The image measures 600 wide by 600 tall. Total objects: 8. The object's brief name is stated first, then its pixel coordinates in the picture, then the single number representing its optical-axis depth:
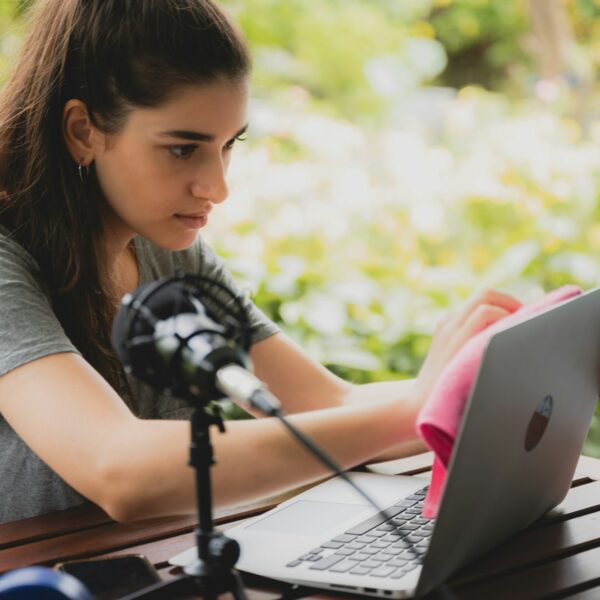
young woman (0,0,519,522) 1.64
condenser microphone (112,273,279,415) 1.36
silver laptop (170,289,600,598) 1.47
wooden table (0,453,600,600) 1.55
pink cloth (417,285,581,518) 1.50
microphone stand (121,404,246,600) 1.42
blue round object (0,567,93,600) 1.31
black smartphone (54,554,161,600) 1.55
